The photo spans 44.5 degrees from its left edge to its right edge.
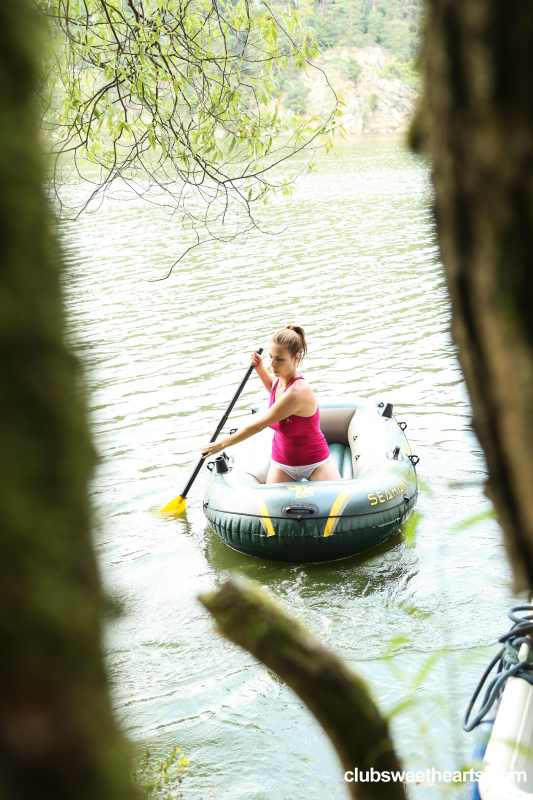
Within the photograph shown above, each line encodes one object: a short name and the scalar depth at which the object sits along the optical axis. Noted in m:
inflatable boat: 4.62
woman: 4.69
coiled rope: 2.35
